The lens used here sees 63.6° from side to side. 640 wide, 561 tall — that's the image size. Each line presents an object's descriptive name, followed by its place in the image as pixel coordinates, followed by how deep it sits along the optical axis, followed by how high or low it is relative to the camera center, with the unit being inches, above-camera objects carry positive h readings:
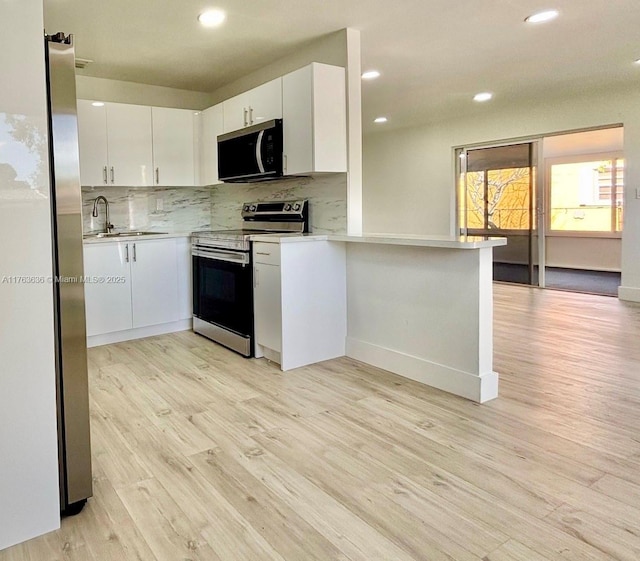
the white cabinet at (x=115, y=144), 171.3 +34.2
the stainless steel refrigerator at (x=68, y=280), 67.6 -4.7
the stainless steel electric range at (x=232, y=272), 148.4 -9.0
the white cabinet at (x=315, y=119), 136.2 +33.0
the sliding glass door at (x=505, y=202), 270.1 +19.8
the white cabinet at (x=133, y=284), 162.6 -13.4
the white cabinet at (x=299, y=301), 136.8 -16.4
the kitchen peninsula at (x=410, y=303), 112.3 -15.7
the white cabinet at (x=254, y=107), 147.9 +41.5
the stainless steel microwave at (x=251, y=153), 148.3 +27.3
